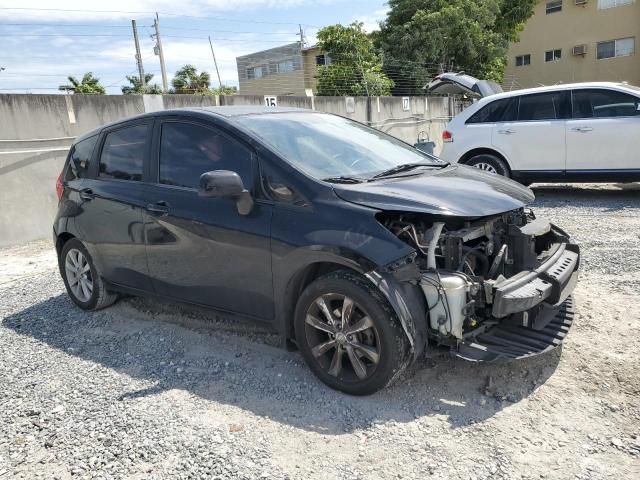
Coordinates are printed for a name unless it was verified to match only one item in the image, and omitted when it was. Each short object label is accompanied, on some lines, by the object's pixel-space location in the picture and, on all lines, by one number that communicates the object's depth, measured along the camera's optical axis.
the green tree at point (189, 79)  42.63
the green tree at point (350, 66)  17.05
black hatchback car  2.95
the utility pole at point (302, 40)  32.98
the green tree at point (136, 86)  35.47
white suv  7.67
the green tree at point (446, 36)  23.38
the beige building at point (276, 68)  34.94
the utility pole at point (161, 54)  30.27
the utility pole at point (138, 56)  30.55
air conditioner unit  30.77
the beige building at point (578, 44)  29.39
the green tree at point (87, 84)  32.89
